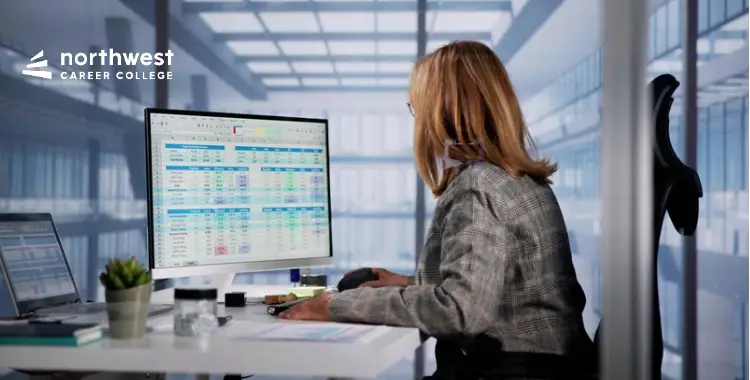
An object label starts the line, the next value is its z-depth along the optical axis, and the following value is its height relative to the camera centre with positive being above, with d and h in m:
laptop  2.11 -0.25
